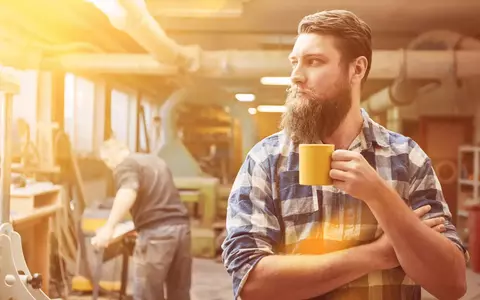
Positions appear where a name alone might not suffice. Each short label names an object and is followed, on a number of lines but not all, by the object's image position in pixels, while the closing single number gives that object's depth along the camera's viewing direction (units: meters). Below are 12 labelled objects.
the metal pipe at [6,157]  3.07
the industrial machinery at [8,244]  2.85
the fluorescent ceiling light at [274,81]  9.15
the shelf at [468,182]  7.19
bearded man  1.18
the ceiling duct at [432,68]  5.59
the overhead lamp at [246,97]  11.90
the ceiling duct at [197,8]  5.80
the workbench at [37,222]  4.16
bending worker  3.85
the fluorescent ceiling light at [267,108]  13.41
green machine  7.31
